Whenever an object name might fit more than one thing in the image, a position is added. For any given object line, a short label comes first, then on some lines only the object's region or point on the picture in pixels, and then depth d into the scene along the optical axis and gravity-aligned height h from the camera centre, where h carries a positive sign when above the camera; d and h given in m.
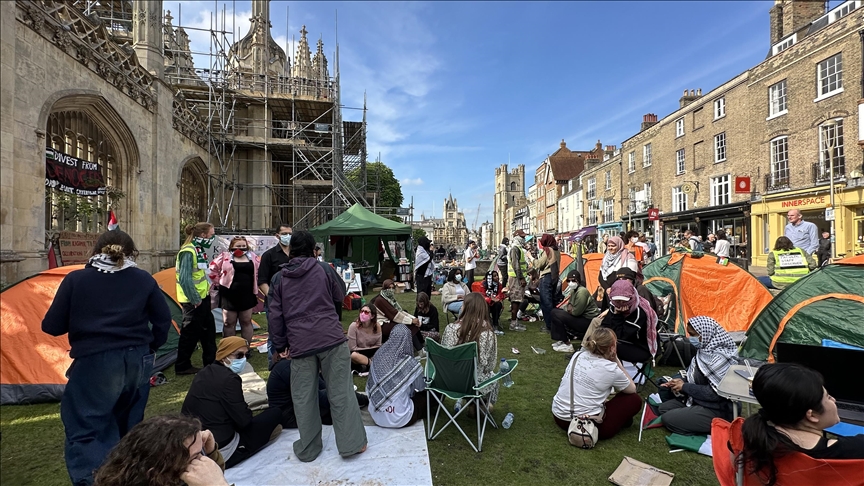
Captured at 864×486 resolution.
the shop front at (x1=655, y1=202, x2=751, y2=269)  20.31 +0.92
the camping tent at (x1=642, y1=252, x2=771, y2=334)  6.75 -0.85
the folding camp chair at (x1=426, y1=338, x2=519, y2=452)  4.08 -1.31
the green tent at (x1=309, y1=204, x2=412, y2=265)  12.73 +0.50
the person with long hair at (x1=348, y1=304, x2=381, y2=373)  5.87 -1.27
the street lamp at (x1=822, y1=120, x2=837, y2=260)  15.05 +3.72
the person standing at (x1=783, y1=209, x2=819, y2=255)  7.76 +0.09
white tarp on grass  3.57 -1.96
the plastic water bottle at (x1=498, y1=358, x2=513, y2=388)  4.58 -1.36
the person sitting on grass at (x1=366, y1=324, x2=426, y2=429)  4.40 -1.47
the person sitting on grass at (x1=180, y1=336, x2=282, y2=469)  3.45 -1.31
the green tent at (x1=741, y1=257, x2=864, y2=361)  4.52 -0.83
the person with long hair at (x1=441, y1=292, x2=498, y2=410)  4.45 -0.97
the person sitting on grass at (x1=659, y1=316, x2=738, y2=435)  4.06 -1.43
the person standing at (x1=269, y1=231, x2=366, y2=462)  3.63 -0.84
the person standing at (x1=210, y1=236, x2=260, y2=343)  6.17 -0.49
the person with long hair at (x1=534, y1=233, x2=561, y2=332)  8.16 -0.57
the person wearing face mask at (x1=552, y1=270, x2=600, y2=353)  7.20 -1.27
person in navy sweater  3.09 -0.72
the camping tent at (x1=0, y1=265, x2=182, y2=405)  4.98 -1.18
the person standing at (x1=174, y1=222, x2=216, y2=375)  5.65 -0.67
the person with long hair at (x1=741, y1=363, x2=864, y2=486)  2.30 -1.02
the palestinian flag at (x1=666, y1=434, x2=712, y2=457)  3.94 -1.92
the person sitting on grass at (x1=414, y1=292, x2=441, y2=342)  6.79 -1.15
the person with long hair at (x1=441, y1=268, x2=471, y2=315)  7.90 -0.90
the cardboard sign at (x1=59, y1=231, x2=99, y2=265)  8.36 +0.06
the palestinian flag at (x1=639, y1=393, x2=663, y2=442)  4.40 -1.88
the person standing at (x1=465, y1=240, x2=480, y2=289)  11.41 -0.44
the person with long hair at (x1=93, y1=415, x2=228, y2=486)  1.86 -0.96
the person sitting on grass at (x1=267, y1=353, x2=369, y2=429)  4.39 -1.57
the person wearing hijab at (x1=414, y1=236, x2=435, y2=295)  9.77 -0.47
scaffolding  19.03 +5.97
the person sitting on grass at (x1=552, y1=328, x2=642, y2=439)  4.07 -1.43
